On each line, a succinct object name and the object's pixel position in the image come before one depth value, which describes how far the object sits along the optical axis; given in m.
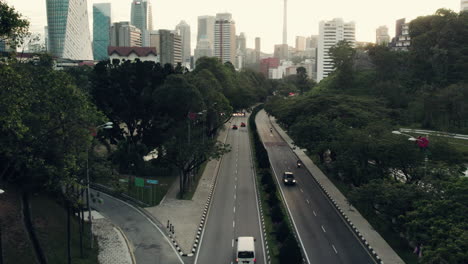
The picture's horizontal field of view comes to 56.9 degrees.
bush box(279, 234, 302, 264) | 24.88
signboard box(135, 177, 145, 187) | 39.01
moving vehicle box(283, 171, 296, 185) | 47.54
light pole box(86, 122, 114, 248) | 26.75
